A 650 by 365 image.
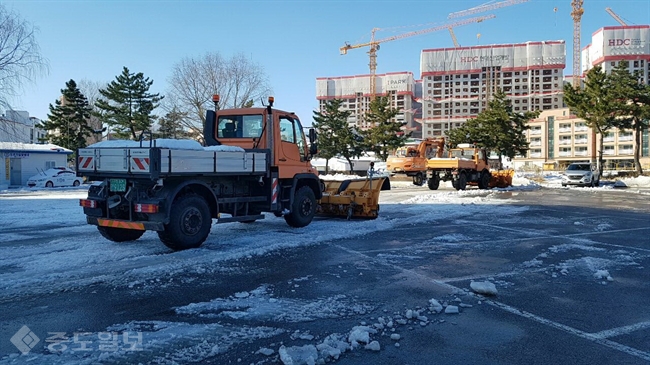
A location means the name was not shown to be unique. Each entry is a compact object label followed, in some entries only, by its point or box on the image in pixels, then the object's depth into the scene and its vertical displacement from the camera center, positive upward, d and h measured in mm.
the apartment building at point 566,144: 100625 +5995
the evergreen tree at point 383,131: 49125 +4191
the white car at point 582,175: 32750 -357
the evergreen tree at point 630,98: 39500 +6222
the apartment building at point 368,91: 169125 +29522
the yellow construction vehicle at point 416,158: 30375 +807
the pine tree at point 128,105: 45000 +6474
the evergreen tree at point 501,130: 47188 +4225
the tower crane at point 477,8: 126375 +47083
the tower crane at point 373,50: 137200 +36037
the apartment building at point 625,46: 133250 +35866
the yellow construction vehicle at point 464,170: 27859 +14
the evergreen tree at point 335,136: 50438 +3805
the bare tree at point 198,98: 47125 +7429
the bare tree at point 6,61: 19266 +4626
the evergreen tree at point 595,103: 39906 +6003
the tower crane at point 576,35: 118062 +37723
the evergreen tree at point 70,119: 48656 +5512
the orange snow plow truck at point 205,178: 7695 -146
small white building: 39250 +886
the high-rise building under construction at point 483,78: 151375 +30781
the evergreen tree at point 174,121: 44531 +4985
